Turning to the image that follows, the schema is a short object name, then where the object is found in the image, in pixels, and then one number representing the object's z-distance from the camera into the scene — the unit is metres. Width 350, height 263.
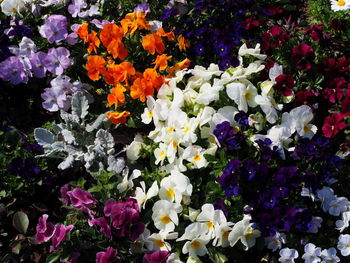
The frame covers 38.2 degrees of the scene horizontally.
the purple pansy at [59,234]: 2.60
